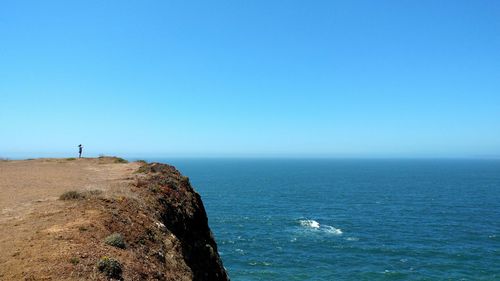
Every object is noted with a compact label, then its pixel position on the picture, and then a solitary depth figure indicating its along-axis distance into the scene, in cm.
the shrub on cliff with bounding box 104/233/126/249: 1694
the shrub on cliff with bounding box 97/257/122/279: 1397
